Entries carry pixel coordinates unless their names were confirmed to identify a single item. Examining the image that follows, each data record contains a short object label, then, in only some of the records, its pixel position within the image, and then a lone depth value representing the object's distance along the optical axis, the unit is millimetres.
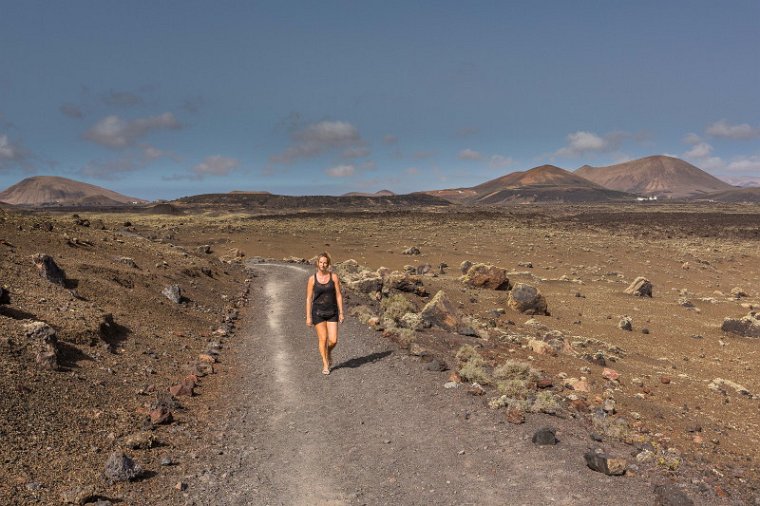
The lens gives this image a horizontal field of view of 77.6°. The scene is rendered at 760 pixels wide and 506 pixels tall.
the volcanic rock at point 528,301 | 24312
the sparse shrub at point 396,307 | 18353
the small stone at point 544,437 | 7352
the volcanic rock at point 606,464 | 6402
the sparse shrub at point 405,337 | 13750
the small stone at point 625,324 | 21656
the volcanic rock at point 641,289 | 29953
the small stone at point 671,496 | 5609
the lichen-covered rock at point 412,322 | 16483
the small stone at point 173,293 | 19281
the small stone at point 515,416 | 8156
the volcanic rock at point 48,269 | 14633
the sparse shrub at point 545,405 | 8523
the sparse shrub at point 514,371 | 10438
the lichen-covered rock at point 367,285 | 24422
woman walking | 11211
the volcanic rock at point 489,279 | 29906
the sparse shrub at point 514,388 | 9230
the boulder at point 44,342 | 9414
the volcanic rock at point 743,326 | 20719
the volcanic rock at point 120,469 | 6586
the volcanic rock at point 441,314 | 17516
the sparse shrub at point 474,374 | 10227
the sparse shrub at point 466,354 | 12450
